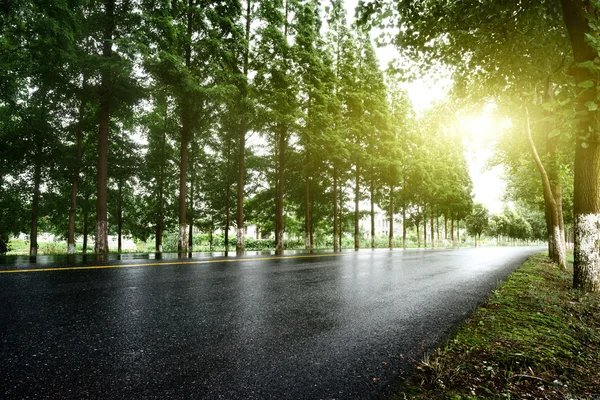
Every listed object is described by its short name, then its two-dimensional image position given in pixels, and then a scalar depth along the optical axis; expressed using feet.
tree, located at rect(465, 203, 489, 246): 173.47
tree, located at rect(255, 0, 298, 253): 59.11
